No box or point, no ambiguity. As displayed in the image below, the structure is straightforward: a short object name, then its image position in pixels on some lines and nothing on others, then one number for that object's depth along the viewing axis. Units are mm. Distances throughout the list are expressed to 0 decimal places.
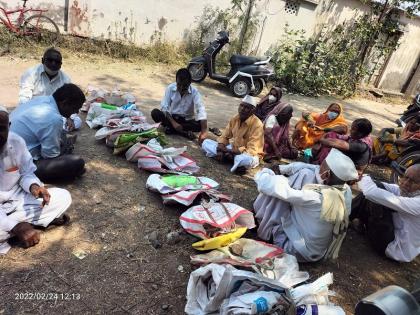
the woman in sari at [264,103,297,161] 5293
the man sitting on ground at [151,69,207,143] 5391
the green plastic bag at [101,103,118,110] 5410
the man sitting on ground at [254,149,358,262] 2918
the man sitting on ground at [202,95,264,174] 4734
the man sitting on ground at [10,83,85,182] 3250
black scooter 8320
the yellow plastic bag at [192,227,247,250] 3014
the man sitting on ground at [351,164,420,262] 3299
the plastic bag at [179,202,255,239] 3148
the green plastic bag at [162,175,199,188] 3781
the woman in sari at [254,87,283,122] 5656
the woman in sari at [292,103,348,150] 5568
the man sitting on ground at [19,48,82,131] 4344
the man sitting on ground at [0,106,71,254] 2701
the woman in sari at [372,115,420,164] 5641
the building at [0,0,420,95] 8711
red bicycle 8055
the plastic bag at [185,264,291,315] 2191
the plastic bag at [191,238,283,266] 2826
